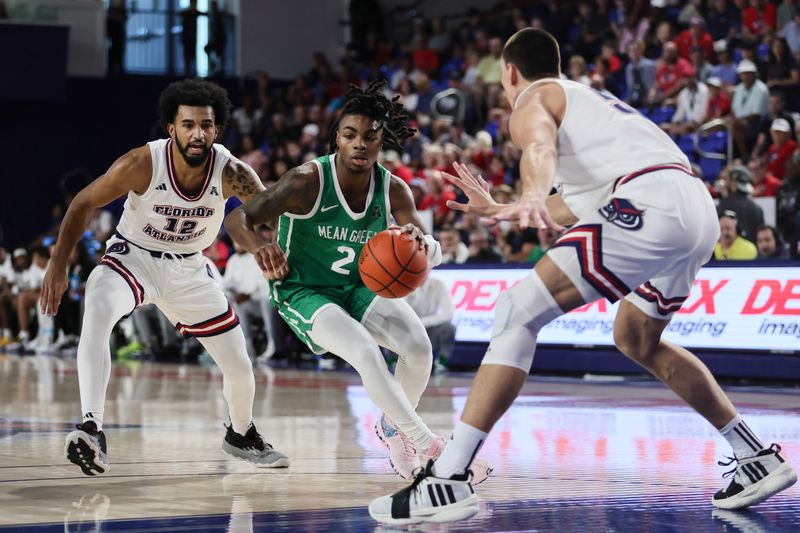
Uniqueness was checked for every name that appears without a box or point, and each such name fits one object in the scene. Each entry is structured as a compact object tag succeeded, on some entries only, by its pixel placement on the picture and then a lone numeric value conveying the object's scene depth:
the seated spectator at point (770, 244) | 12.19
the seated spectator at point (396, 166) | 17.28
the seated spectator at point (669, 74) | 16.59
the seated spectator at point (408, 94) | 21.23
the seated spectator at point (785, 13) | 16.86
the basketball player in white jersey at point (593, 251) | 4.69
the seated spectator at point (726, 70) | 16.39
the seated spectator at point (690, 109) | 15.84
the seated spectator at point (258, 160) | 22.16
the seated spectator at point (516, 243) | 14.41
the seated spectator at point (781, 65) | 15.54
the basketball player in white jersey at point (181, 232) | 6.57
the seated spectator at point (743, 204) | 12.63
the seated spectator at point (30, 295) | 21.17
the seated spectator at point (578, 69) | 17.09
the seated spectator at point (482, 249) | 14.62
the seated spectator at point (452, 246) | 15.04
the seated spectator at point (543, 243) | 13.91
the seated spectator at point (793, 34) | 16.28
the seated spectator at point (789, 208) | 12.36
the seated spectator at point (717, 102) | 15.67
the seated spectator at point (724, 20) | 17.84
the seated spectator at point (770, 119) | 14.30
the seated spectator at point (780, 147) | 13.99
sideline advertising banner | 11.45
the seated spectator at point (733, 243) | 12.27
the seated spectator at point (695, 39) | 16.91
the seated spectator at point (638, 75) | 17.02
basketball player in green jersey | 6.19
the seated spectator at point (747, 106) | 14.91
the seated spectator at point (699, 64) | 16.34
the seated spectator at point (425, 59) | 23.45
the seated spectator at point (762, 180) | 13.66
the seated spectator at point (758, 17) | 17.12
